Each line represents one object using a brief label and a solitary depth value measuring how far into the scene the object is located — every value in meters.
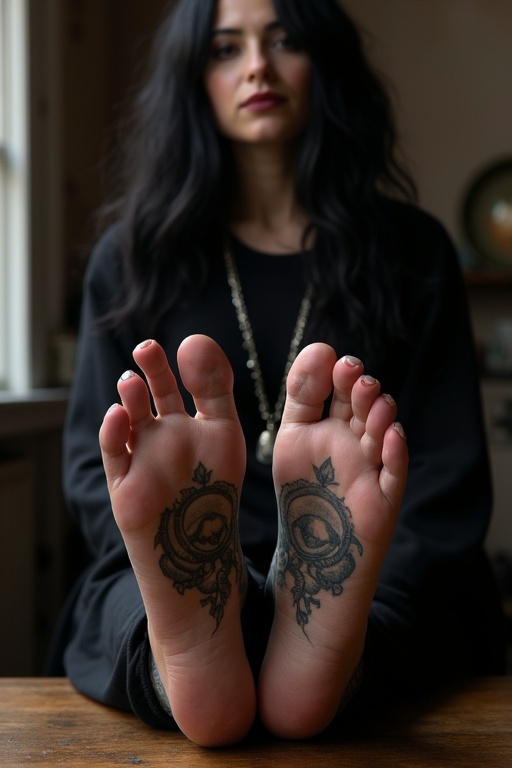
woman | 0.70
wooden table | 0.70
